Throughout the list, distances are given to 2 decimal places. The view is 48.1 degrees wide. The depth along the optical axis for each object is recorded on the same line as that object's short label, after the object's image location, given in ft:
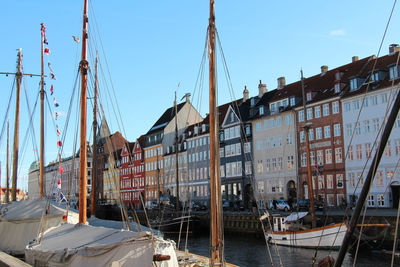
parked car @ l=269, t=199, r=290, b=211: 142.86
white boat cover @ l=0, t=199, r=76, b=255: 58.70
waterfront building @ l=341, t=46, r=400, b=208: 135.44
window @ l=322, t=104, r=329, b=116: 159.82
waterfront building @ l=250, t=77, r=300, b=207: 174.91
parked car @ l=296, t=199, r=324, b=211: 130.89
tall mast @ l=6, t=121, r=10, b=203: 110.78
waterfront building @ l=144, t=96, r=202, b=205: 271.69
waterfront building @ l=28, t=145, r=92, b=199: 416.05
